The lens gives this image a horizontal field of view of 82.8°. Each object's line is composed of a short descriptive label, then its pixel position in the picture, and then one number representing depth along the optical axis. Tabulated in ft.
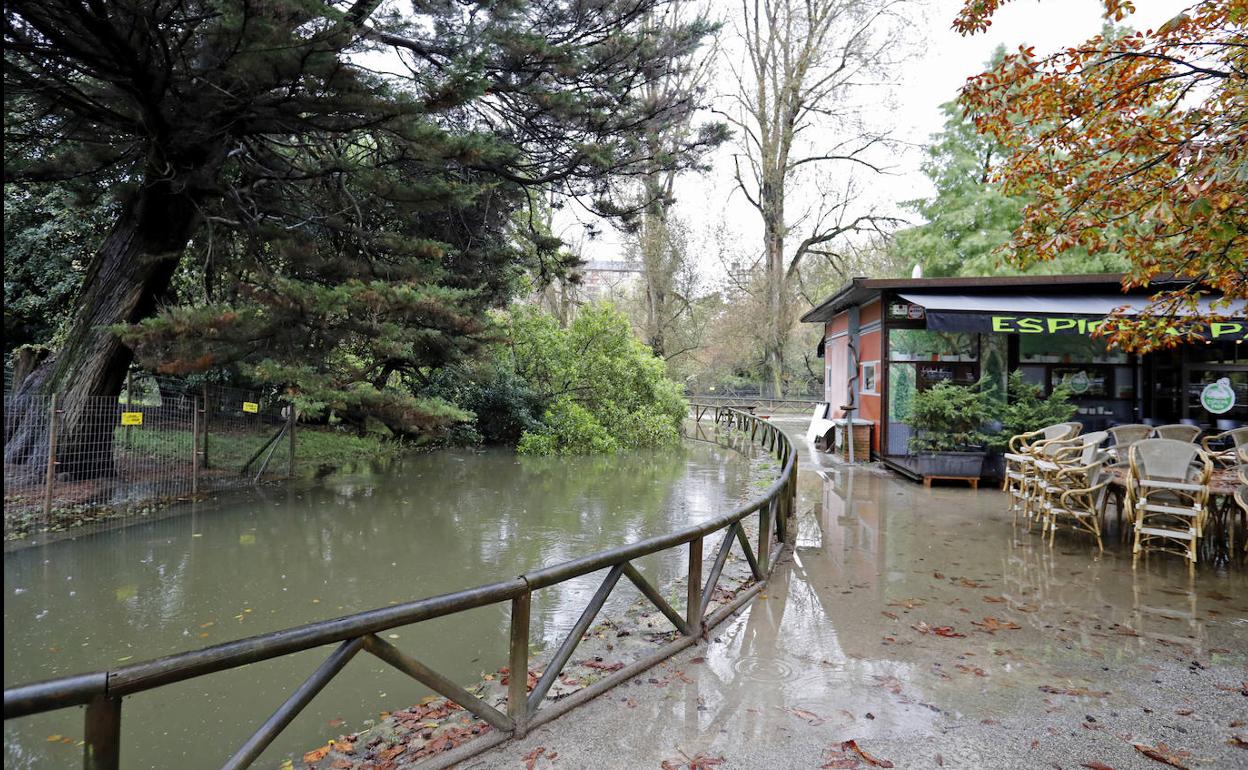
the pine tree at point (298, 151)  25.53
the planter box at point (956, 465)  35.86
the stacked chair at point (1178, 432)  28.14
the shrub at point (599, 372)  61.67
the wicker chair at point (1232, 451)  24.18
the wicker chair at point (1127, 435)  27.76
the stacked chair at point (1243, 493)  20.66
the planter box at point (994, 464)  36.32
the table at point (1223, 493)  21.29
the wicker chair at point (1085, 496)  23.47
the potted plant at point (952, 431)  35.94
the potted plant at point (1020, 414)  34.40
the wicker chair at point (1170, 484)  20.84
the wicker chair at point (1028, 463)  26.37
